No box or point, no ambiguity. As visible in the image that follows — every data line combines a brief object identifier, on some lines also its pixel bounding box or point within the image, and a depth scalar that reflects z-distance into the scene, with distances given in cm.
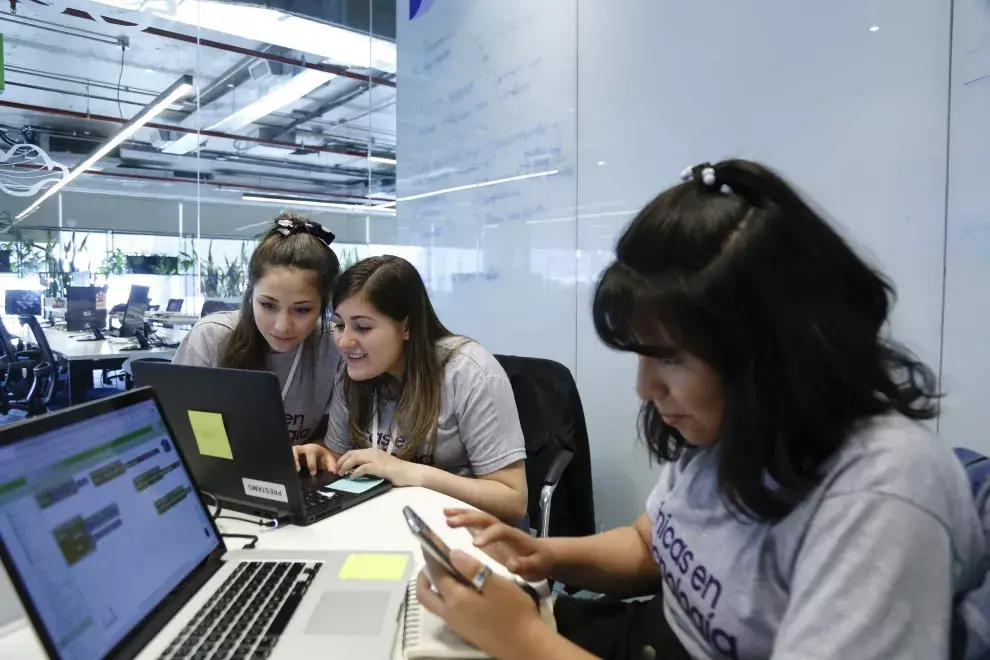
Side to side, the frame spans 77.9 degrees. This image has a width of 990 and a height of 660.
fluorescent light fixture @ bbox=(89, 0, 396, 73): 371
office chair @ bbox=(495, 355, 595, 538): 180
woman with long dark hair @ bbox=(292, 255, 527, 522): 157
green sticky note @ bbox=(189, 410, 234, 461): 123
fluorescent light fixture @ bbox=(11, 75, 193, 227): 459
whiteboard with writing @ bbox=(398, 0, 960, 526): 142
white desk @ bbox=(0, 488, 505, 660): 111
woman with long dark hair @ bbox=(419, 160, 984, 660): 59
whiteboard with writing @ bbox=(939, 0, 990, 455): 130
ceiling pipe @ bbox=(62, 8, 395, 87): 415
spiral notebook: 78
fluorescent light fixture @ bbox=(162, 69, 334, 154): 494
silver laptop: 63
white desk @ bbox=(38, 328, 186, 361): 424
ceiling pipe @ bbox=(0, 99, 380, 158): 585
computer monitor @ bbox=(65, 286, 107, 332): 543
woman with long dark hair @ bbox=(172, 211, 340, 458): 176
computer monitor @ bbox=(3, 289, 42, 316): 492
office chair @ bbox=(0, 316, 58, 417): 428
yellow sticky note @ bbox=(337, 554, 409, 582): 97
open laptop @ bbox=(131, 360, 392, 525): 115
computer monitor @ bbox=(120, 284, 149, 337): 501
